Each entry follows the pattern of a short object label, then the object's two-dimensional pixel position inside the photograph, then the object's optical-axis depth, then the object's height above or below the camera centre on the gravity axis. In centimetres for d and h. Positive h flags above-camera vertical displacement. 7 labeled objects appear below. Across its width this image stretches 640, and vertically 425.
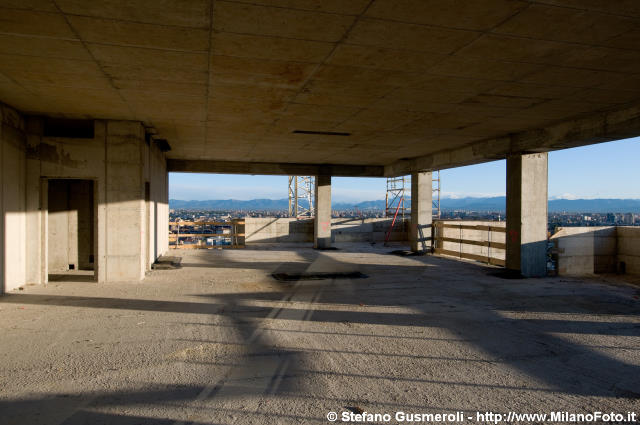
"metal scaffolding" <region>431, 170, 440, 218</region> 3550 +167
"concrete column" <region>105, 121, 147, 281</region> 1106 +20
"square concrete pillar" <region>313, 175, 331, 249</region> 2164 -23
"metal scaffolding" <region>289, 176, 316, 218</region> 5069 +220
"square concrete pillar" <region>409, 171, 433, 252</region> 1919 -18
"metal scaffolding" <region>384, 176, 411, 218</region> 3675 +192
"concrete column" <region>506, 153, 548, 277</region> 1268 -13
